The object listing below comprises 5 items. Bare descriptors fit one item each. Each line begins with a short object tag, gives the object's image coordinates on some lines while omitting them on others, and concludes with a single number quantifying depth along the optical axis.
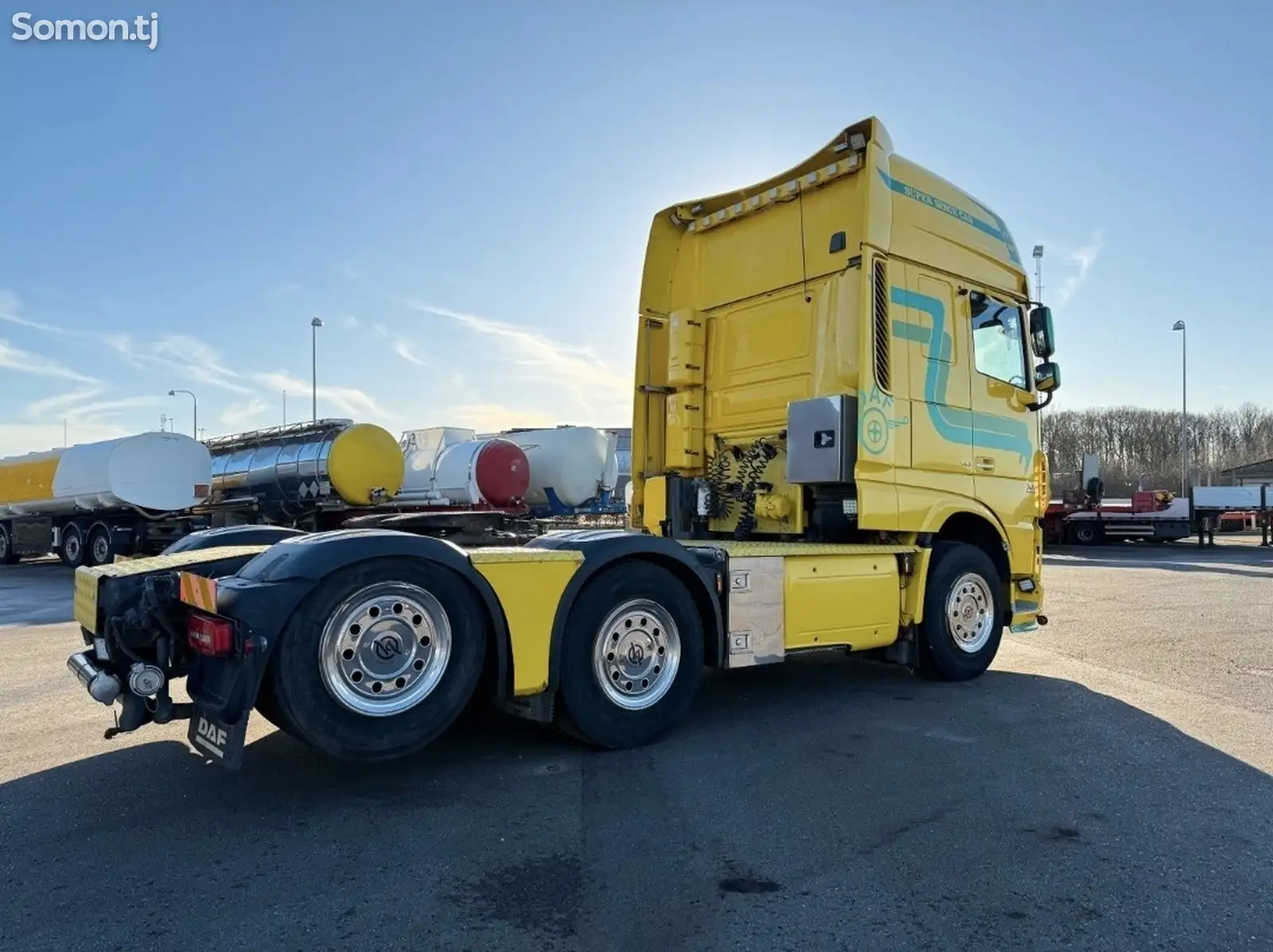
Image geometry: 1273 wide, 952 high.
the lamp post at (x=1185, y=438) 44.34
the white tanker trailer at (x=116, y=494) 20.23
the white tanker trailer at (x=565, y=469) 22.64
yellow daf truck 4.31
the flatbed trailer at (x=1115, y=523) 30.17
